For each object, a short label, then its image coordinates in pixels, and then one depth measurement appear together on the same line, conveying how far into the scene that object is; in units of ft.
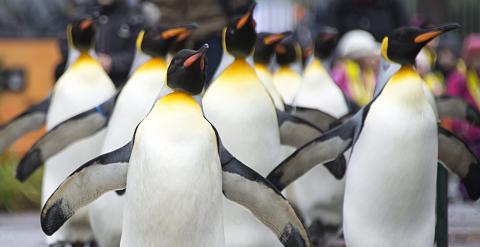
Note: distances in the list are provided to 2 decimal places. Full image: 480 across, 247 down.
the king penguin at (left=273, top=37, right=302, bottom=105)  50.93
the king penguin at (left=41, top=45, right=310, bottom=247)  28.78
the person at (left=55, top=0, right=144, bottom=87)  51.70
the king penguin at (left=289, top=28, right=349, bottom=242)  43.45
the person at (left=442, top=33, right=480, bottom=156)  62.59
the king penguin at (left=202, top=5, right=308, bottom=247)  34.99
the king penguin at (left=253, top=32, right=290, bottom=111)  43.60
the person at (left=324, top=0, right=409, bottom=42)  76.23
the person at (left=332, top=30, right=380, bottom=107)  62.39
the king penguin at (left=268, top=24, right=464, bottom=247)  32.81
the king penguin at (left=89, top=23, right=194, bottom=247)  37.11
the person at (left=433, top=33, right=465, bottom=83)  80.79
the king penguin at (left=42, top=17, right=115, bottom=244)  41.16
